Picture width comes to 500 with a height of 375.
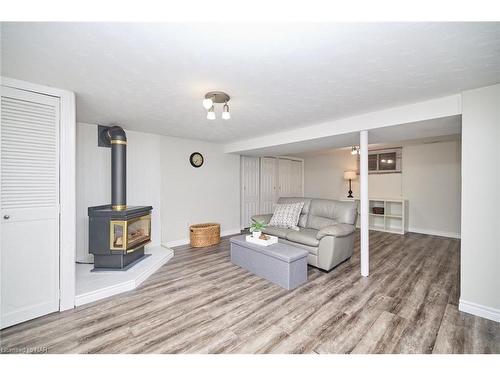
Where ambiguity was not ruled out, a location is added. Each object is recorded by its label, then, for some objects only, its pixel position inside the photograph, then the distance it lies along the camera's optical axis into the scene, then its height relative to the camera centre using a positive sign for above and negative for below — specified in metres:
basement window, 5.54 +0.78
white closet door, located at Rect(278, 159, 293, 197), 6.57 +0.33
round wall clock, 4.55 +0.63
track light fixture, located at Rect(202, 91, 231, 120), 2.12 +0.97
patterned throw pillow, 3.76 -0.55
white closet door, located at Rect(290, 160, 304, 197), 7.00 +0.33
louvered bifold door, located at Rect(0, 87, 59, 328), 1.79 -0.18
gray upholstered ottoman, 2.50 -1.01
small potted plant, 3.02 -0.66
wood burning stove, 2.77 -0.56
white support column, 2.85 -0.17
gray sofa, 2.92 -0.74
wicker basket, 4.14 -1.02
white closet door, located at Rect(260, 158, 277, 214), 6.05 +0.09
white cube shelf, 5.20 -0.78
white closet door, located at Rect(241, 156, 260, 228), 5.58 -0.06
